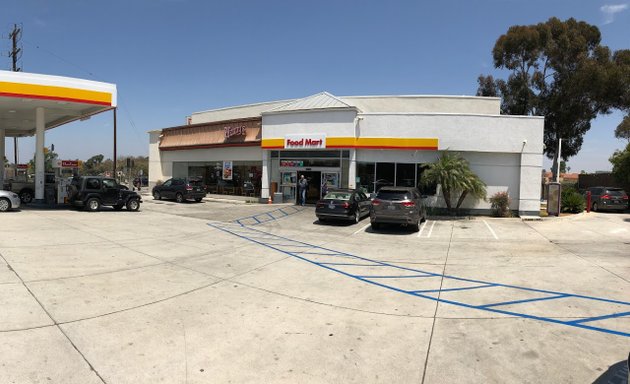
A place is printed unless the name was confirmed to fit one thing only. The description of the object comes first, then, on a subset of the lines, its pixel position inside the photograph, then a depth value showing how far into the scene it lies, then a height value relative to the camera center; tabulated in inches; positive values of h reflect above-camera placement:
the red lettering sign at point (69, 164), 1266.4 +41.1
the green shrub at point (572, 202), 937.5 -38.4
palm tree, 776.9 +13.9
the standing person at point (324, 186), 967.0 -10.4
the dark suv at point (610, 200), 954.1 -30.9
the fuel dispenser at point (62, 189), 782.5 -23.8
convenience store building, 841.5 +87.4
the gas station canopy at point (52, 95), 719.1 +154.2
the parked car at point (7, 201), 678.5 -42.9
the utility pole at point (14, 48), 1391.5 +445.3
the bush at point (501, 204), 833.4 -39.8
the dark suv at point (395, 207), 606.2 -37.4
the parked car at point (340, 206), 678.5 -41.0
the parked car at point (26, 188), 880.9 -26.4
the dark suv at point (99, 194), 754.2 -32.0
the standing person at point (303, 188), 965.2 -16.2
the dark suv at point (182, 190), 1081.4 -29.1
